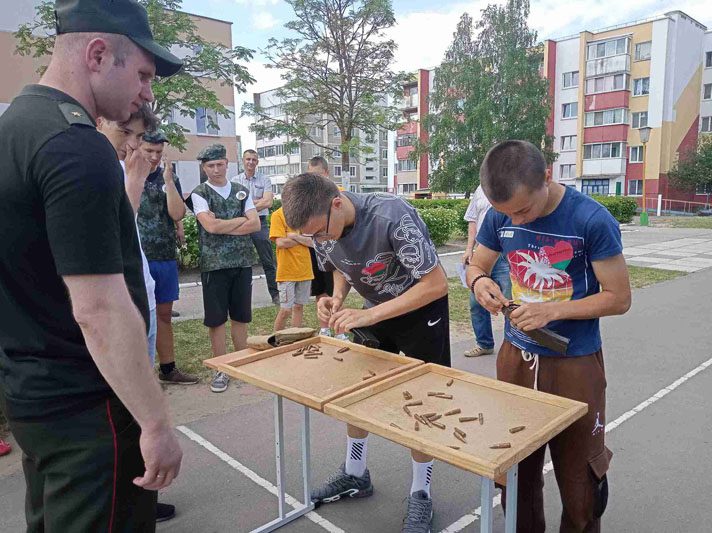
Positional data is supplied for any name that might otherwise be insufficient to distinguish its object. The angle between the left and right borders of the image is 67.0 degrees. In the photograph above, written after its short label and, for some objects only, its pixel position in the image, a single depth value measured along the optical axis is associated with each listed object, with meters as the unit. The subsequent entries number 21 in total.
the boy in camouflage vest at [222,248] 4.41
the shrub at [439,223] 13.33
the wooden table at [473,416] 1.50
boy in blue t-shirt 1.99
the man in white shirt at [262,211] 7.23
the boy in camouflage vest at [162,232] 4.16
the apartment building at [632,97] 35.62
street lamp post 20.52
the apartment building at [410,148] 45.69
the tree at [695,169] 33.19
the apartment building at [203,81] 14.45
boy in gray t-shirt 2.27
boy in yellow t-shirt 5.28
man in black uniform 1.19
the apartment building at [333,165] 65.06
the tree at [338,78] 16.69
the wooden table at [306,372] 2.01
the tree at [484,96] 31.58
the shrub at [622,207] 23.03
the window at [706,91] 38.53
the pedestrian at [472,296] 4.94
